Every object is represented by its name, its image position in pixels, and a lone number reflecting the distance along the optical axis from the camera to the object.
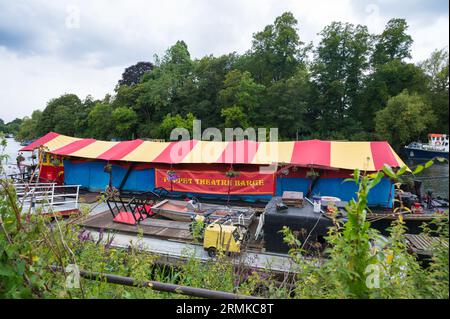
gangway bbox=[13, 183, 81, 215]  8.32
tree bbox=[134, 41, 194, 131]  37.22
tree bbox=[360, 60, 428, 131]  32.22
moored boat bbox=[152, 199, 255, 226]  7.63
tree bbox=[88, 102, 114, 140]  40.25
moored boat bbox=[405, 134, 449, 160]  26.77
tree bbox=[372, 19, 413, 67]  33.91
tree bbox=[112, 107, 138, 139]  37.31
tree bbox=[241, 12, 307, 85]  36.62
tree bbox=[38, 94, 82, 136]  48.06
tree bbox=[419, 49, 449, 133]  28.01
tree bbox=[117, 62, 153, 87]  50.07
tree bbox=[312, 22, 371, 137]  34.94
